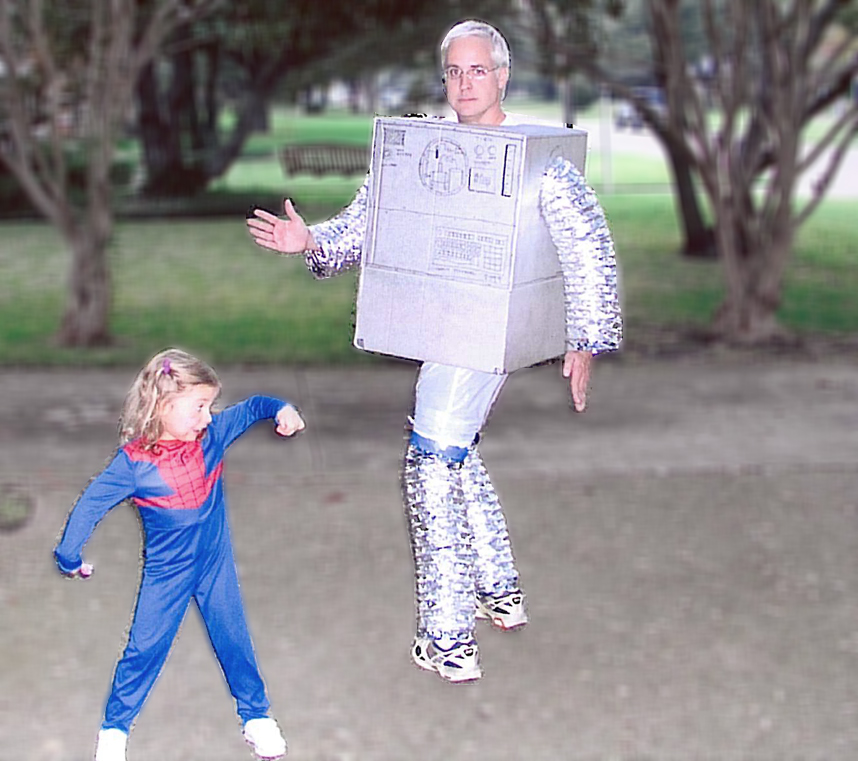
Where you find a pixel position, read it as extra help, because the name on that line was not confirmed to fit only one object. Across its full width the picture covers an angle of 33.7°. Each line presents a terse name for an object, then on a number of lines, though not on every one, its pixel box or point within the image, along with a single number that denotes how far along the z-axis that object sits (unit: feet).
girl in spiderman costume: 7.52
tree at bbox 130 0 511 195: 88.79
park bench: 77.56
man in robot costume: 8.29
